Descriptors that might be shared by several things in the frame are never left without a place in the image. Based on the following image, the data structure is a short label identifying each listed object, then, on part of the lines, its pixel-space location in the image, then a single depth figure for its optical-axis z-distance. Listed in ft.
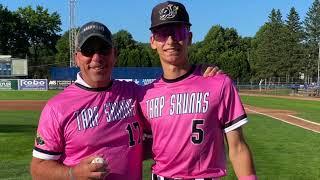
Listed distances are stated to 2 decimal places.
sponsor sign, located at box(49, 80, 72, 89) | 213.46
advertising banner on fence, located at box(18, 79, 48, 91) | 224.33
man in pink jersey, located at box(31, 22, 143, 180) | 10.53
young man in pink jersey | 11.19
